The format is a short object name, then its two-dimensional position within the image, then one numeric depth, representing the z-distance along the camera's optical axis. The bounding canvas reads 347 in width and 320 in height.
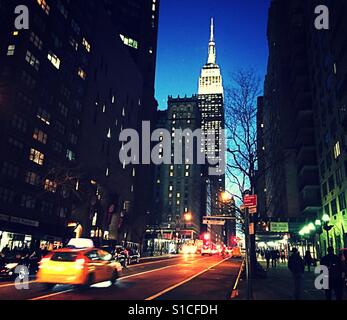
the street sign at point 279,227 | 41.75
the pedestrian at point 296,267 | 11.40
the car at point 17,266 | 14.35
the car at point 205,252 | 73.18
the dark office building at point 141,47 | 98.06
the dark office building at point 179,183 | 133.57
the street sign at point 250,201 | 10.46
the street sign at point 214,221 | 24.26
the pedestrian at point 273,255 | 33.11
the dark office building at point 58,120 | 39.44
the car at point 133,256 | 31.94
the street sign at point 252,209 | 10.34
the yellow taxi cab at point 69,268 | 10.91
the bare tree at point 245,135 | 20.34
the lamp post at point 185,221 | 131.62
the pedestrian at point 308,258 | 27.11
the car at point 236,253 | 55.88
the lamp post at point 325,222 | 22.36
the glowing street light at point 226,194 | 18.64
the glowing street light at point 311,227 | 34.39
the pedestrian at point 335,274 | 10.23
